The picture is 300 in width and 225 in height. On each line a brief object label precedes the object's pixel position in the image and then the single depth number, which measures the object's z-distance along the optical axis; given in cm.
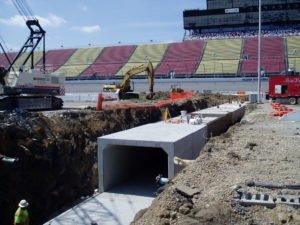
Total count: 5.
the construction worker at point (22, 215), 733
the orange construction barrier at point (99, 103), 1995
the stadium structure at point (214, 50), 5144
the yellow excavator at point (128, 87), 3098
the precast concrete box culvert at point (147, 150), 870
